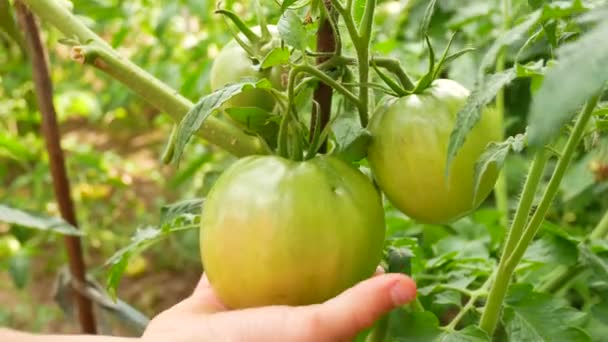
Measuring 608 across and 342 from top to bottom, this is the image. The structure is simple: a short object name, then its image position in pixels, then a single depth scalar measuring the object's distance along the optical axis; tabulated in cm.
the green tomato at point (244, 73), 71
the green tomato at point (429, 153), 60
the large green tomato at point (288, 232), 56
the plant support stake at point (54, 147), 108
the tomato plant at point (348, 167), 56
